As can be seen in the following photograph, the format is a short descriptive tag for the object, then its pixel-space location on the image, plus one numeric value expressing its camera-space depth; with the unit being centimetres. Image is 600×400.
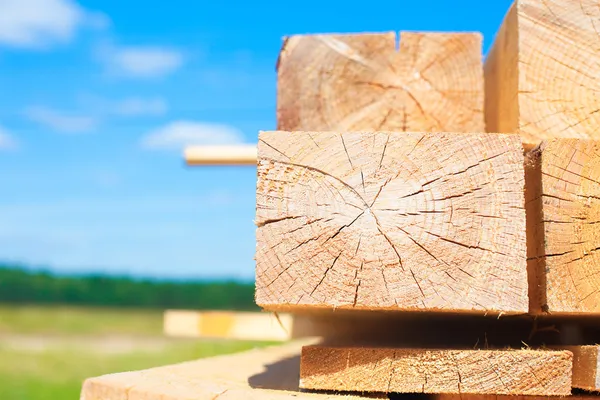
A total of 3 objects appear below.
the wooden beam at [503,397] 69
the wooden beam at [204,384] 69
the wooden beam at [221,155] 109
